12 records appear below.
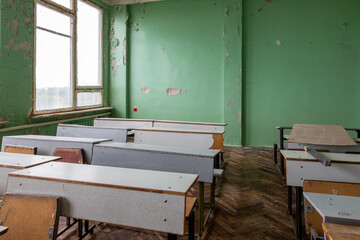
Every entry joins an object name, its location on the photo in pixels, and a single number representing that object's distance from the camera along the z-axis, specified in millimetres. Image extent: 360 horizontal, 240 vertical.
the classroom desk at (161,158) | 2076
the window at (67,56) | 4414
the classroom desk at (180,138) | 3299
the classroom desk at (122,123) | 4598
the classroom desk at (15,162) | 1733
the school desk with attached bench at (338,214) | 1033
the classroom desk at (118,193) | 1290
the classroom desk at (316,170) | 1999
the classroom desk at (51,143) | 2475
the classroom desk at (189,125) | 4243
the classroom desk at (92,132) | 3133
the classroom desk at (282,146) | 3726
